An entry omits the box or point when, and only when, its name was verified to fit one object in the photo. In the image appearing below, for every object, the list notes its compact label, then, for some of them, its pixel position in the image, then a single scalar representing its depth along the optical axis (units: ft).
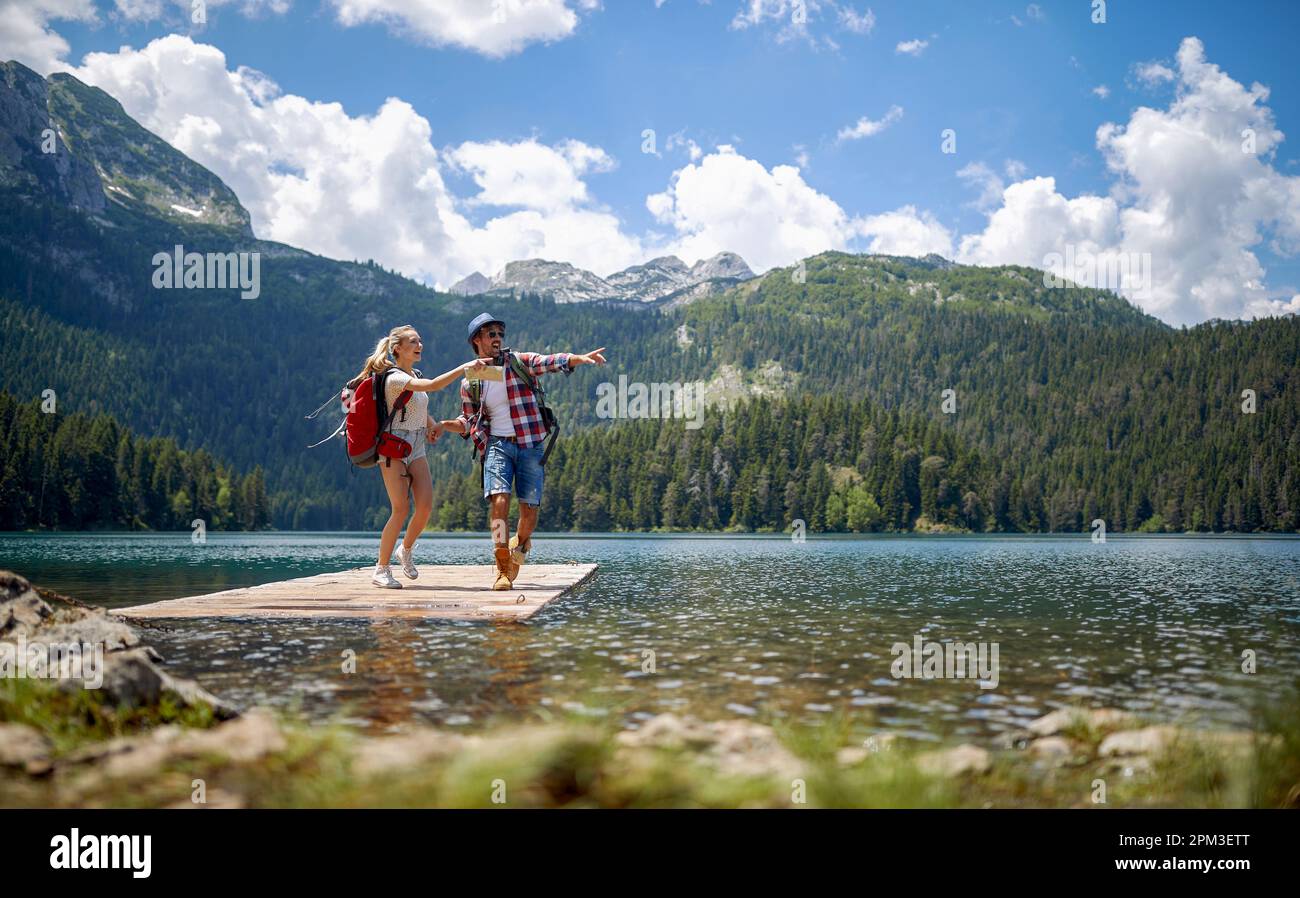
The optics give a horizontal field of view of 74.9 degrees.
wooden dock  40.04
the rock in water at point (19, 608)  25.16
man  43.62
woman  43.06
